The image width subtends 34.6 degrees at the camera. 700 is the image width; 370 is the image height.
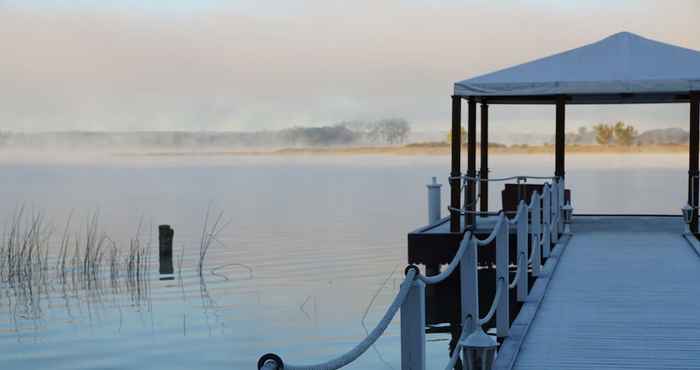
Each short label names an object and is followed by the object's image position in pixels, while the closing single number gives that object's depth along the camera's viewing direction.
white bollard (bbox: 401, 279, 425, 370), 6.14
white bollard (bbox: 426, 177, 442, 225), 20.19
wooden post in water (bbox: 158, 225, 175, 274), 23.94
